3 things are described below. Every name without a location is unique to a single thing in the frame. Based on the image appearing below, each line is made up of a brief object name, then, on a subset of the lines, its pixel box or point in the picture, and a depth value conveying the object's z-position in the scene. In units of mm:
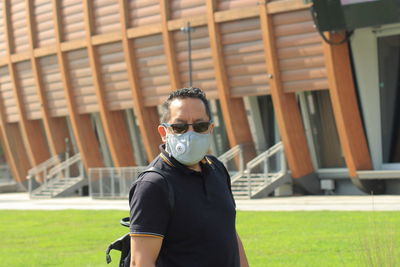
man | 5316
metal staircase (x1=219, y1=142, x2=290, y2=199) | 37406
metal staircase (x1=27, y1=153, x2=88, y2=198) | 48062
